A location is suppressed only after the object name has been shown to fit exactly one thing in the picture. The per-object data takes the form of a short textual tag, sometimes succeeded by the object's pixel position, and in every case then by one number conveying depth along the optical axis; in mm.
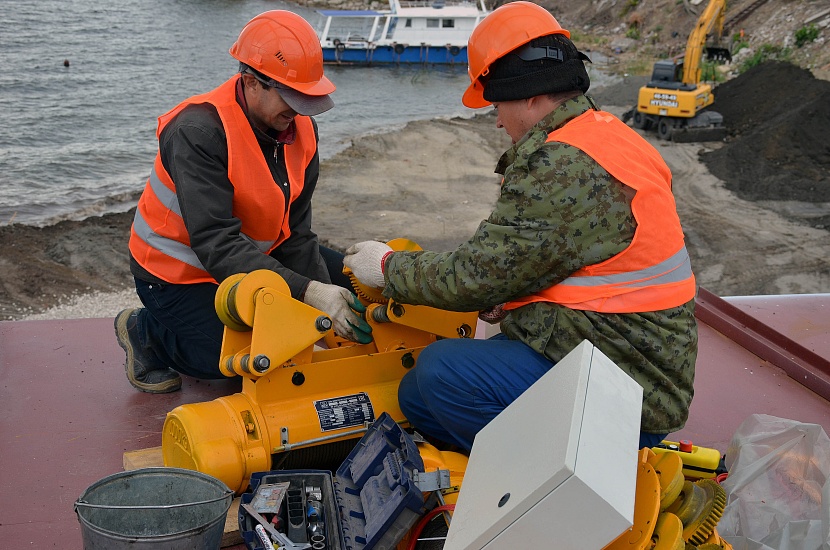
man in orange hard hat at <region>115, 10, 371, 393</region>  2975
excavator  14680
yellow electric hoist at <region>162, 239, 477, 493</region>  2625
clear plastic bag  2639
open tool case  2293
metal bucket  2148
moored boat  27672
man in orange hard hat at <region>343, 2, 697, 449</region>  2383
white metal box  1461
